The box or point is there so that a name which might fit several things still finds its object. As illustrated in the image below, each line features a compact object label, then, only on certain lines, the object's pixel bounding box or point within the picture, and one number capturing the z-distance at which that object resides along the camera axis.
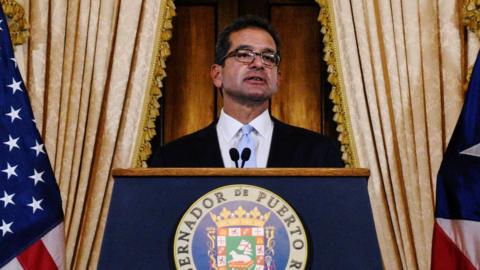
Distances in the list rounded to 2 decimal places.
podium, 1.95
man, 2.93
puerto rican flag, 3.55
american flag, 3.53
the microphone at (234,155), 2.30
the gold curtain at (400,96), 3.97
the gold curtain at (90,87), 3.99
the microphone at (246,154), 2.29
